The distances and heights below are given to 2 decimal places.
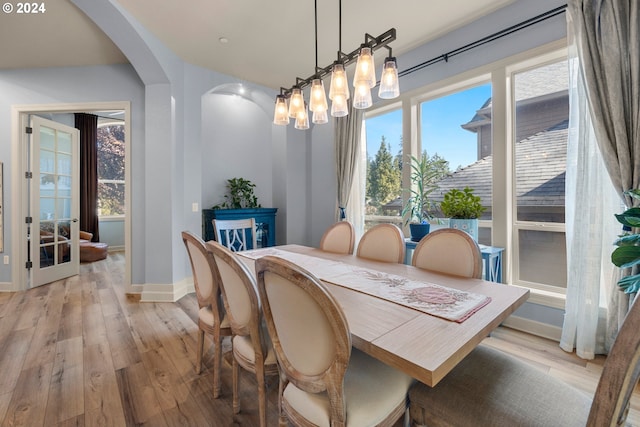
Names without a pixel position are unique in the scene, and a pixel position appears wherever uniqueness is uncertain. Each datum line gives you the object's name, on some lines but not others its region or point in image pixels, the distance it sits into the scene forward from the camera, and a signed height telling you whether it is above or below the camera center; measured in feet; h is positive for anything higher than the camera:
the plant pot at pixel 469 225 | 7.93 -0.38
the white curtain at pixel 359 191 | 12.17 +0.94
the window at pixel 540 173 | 7.52 +1.08
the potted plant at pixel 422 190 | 9.57 +0.78
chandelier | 5.11 +2.53
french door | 12.16 +0.51
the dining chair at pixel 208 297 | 5.00 -1.59
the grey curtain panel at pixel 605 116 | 5.80 +2.07
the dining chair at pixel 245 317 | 3.82 -1.55
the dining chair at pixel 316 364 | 2.65 -1.60
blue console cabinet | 12.94 -0.34
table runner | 3.58 -1.21
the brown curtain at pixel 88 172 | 19.72 +2.89
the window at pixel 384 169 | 11.34 +1.83
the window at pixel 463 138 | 8.88 +2.53
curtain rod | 6.95 +5.02
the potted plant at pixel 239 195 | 14.19 +0.88
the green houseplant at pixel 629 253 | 4.54 -0.69
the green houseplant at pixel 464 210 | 7.98 +0.06
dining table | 2.61 -1.26
